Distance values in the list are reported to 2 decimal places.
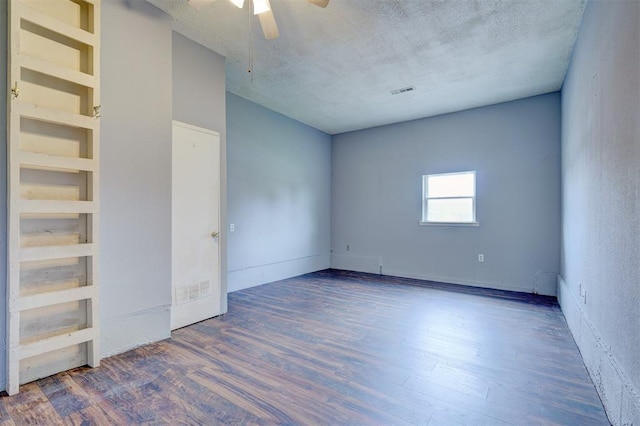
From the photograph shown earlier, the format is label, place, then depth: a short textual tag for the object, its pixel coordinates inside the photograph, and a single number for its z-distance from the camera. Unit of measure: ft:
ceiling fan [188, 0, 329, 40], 7.47
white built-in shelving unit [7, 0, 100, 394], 6.86
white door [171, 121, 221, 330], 10.75
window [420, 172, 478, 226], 17.56
